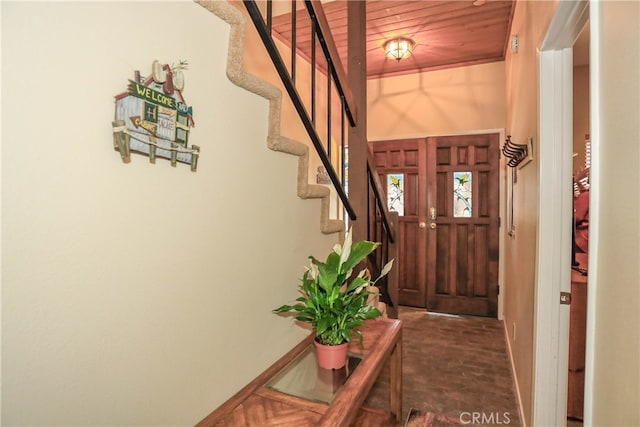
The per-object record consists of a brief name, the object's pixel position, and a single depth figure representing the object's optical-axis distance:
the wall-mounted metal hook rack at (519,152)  1.88
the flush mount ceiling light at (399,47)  3.42
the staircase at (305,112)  1.22
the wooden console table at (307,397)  1.10
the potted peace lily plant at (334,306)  1.36
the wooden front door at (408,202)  4.19
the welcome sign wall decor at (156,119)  0.88
